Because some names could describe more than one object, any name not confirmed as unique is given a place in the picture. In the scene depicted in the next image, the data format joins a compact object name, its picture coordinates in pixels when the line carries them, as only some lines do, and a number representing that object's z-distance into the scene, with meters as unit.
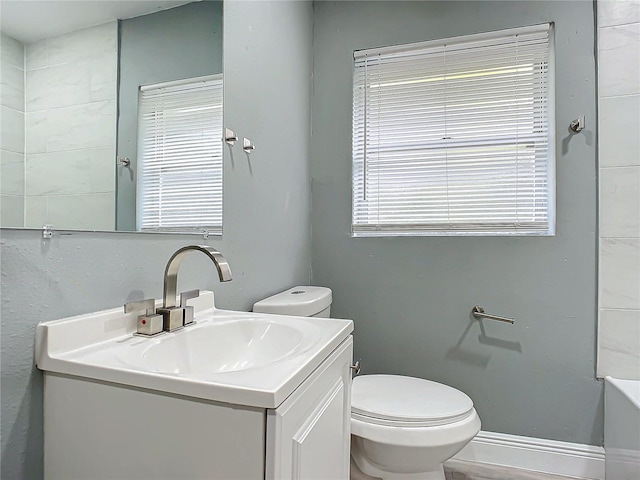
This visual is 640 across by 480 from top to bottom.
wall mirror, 0.65
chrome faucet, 0.87
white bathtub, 1.37
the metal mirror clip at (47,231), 0.69
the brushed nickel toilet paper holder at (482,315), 1.70
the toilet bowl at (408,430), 1.24
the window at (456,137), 1.75
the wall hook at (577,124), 1.63
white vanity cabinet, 0.55
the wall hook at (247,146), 1.37
